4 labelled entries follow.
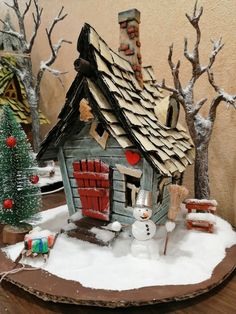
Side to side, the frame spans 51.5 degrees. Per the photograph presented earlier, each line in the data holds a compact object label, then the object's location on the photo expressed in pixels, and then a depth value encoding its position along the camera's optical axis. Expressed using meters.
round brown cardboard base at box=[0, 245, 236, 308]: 0.23
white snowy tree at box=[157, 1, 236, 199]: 0.36
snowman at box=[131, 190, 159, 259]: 0.29
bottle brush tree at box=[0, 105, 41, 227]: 0.33
